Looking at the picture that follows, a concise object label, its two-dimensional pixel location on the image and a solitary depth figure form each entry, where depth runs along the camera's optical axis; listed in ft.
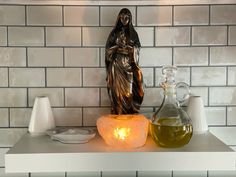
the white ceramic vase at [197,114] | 3.35
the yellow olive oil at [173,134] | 2.81
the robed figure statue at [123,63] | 3.13
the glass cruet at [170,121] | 2.82
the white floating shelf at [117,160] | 2.73
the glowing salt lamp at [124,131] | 2.81
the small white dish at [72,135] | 2.99
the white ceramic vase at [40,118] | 3.29
